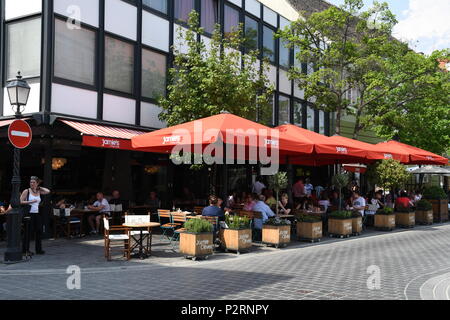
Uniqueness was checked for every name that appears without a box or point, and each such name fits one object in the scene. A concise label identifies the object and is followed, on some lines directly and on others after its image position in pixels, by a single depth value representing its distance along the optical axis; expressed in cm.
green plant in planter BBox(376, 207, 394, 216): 1594
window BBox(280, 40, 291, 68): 2355
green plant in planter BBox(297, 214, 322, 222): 1260
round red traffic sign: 923
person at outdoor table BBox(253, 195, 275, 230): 1223
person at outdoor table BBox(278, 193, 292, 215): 1349
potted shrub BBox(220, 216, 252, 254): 1047
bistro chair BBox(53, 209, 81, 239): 1233
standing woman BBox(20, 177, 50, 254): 1009
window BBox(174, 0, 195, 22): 1717
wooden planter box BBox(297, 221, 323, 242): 1247
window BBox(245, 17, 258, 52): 2064
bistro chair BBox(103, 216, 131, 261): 941
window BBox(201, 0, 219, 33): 1854
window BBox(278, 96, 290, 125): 2314
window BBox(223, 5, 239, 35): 1964
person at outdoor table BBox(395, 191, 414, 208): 1722
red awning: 1184
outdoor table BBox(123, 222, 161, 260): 960
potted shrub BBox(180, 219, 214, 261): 960
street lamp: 927
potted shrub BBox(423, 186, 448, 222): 1992
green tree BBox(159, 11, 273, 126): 1451
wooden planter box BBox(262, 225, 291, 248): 1138
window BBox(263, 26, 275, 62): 2222
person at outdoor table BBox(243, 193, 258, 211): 1249
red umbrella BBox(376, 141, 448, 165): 1833
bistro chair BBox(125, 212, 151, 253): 996
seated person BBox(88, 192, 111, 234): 1330
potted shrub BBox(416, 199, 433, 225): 1831
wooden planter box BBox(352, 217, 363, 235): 1429
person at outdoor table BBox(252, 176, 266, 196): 1896
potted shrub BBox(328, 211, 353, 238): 1360
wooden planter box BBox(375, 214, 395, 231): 1586
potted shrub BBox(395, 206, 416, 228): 1686
